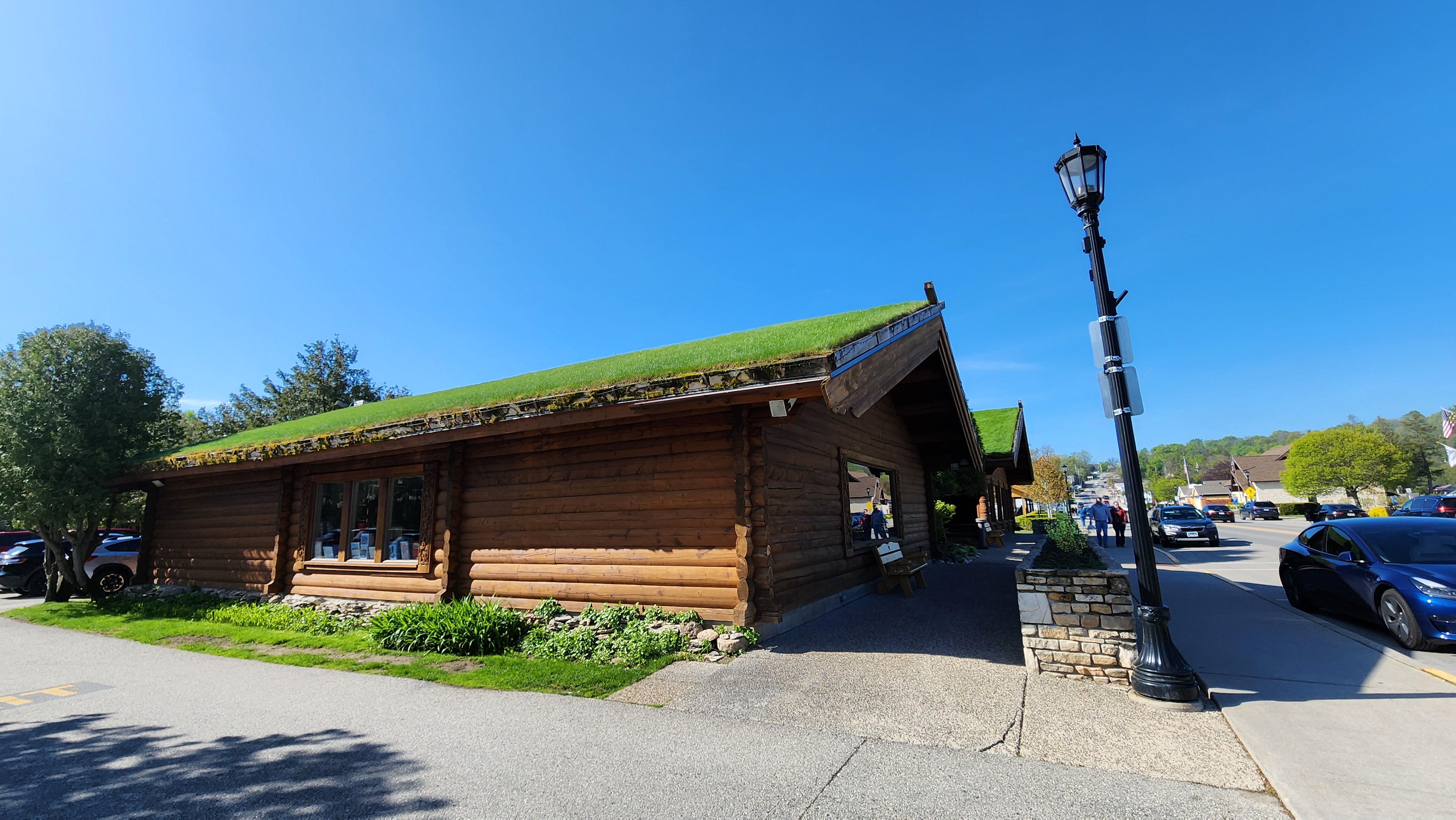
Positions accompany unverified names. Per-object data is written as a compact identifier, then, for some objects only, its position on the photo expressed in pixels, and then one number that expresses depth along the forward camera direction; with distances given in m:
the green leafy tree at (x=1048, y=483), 48.72
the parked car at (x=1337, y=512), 35.59
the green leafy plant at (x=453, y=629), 7.71
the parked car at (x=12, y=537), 18.72
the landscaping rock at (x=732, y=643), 6.84
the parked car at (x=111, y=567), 14.93
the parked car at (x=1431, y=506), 22.98
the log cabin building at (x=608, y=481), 7.22
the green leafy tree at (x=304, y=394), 32.22
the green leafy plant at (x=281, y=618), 9.65
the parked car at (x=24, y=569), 15.65
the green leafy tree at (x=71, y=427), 12.06
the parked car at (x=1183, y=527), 21.41
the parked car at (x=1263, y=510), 46.78
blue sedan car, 6.57
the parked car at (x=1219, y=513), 43.84
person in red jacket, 21.70
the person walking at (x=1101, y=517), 20.30
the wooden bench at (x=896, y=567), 10.12
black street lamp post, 5.12
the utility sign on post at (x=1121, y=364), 5.63
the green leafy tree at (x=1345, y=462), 46.34
